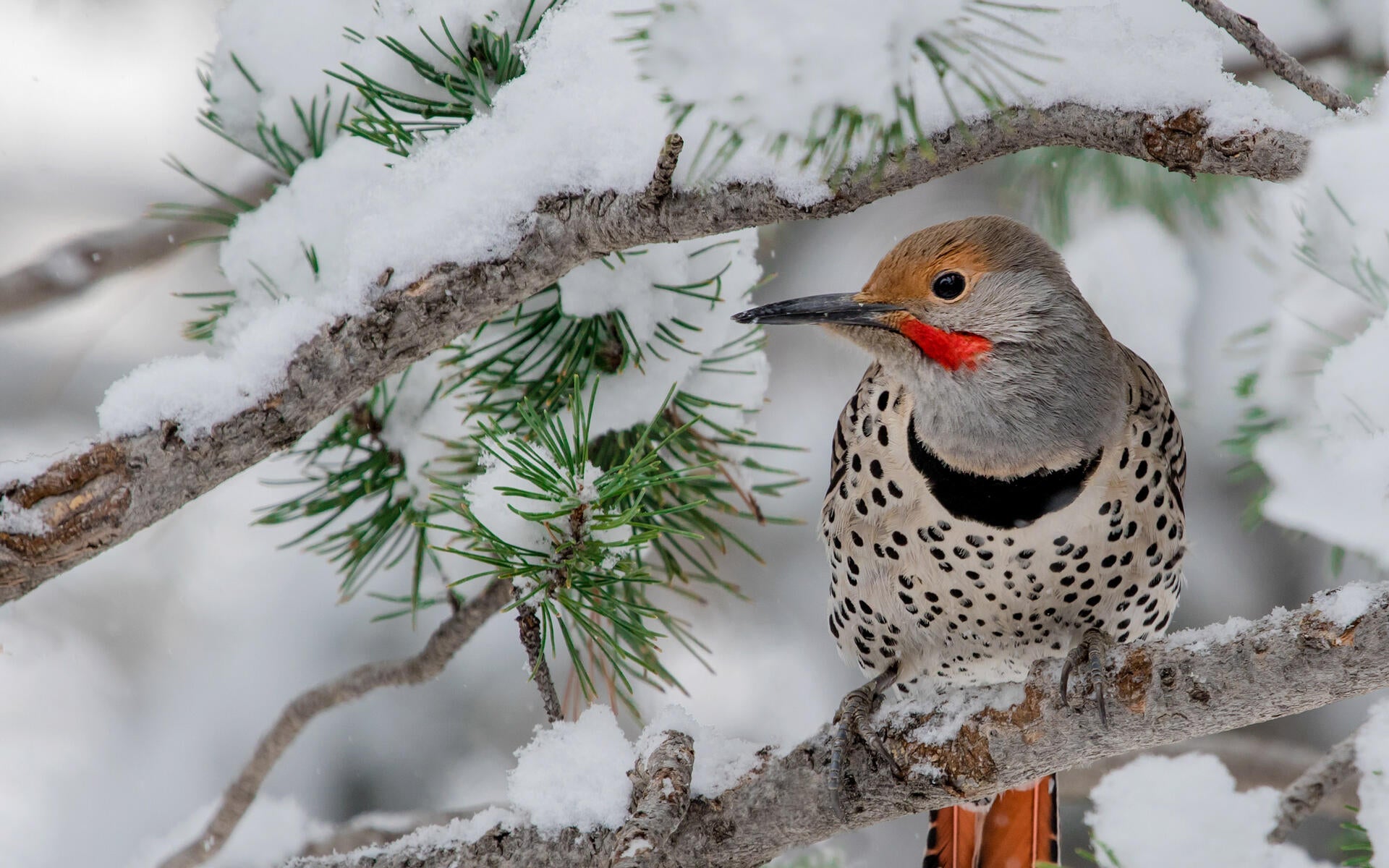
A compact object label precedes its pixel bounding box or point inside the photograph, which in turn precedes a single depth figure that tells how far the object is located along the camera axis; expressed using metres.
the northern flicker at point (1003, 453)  4.59
